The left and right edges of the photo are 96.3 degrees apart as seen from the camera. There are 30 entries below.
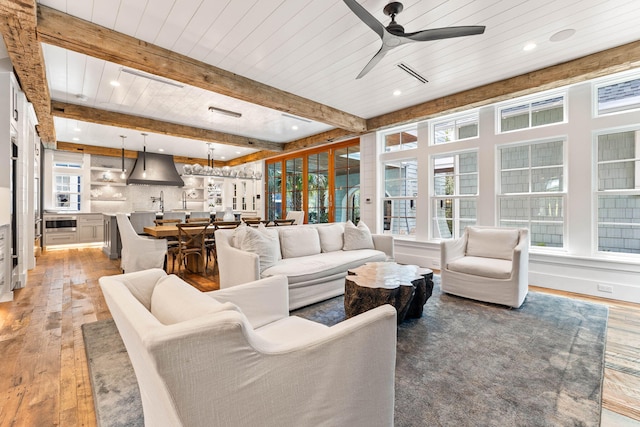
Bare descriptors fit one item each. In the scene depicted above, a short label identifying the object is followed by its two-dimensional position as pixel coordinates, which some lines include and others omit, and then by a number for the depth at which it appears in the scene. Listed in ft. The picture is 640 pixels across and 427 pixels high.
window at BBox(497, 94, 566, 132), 13.51
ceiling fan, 7.53
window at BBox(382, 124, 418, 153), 18.65
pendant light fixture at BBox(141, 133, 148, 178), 28.03
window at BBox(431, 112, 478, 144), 16.28
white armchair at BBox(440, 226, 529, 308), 10.47
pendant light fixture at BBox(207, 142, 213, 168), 27.42
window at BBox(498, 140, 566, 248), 13.58
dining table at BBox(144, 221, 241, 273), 15.07
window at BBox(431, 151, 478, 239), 16.43
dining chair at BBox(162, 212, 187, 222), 22.99
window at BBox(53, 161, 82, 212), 26.91
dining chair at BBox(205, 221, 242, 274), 15.64
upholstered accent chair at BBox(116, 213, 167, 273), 14.30
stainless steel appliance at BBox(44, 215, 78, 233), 24.52
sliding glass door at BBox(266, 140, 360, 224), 22.33
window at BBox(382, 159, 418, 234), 18.85
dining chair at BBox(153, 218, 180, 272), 15.85
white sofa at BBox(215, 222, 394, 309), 10.19
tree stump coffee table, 8.27
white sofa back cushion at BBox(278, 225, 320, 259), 12.66
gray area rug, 5.26
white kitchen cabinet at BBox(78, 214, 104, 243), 26.08
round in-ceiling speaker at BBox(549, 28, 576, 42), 9.35
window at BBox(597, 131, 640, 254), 11.86
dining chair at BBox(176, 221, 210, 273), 15.04
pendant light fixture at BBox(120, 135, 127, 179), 27.79
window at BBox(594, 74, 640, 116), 11.76
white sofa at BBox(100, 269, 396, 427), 2.46
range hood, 28.91
